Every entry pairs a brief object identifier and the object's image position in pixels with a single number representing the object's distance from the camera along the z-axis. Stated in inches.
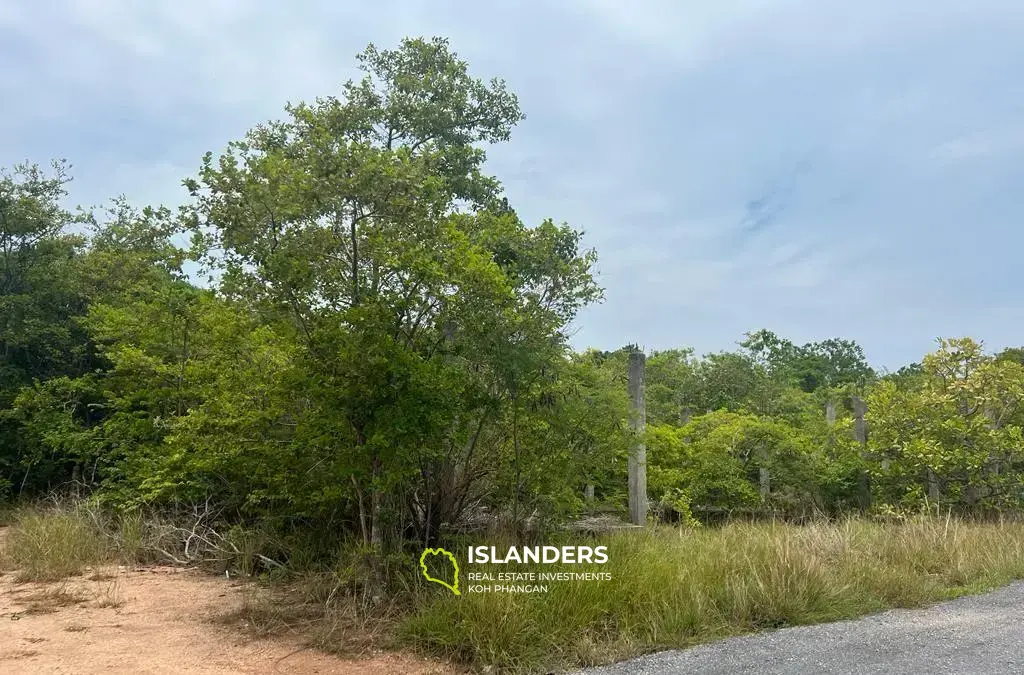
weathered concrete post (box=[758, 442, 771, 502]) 380.8
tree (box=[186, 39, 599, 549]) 188.1
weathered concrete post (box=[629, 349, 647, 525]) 323.9
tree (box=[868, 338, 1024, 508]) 342.6
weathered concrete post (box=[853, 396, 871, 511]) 385.4
